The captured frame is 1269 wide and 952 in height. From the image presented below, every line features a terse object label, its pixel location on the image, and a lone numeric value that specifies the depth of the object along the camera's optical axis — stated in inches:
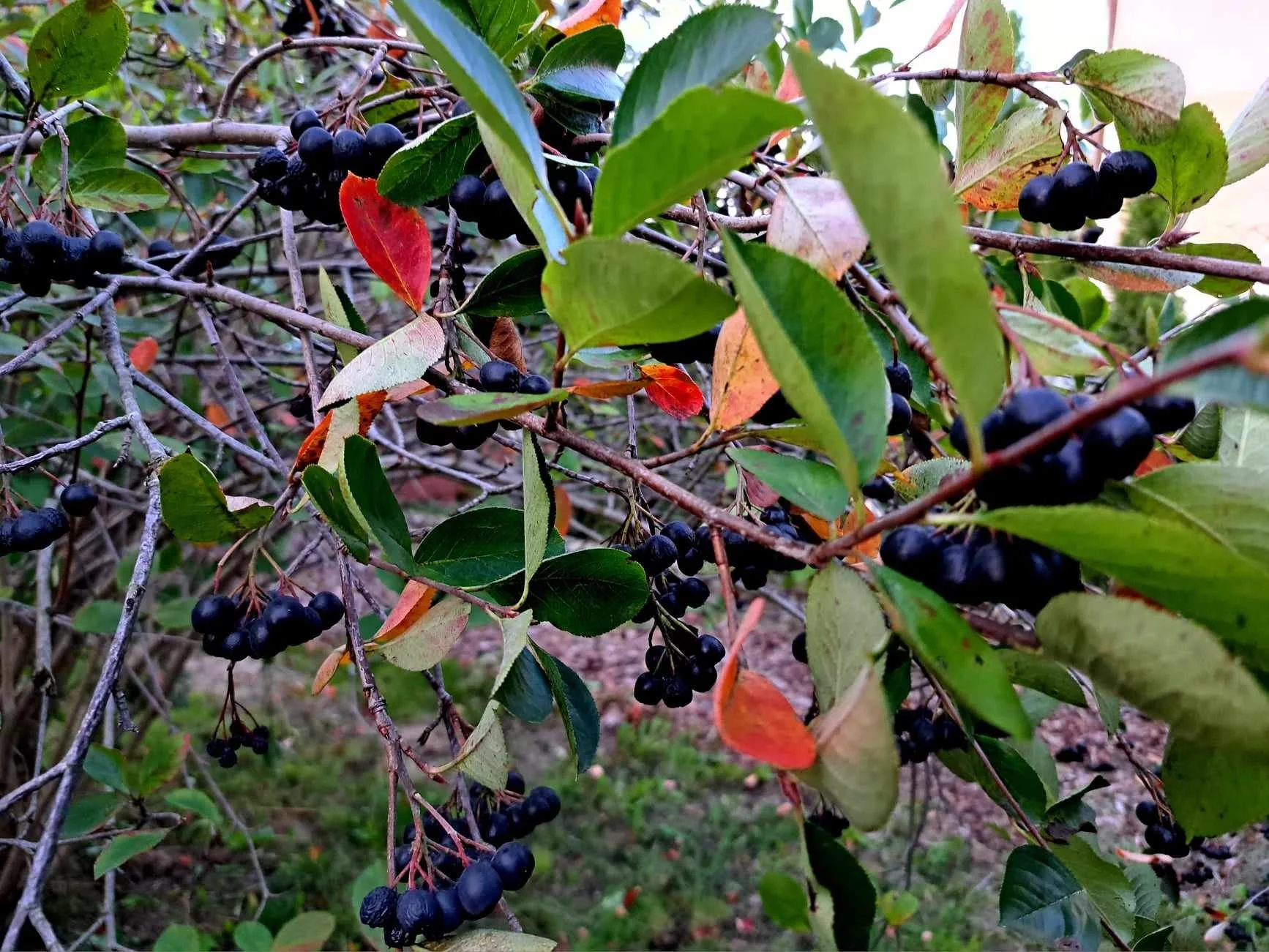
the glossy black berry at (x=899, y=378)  10.1
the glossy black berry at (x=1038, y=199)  10.9
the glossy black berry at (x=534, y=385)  9.9
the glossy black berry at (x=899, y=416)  9.4
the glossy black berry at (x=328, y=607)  12.4
